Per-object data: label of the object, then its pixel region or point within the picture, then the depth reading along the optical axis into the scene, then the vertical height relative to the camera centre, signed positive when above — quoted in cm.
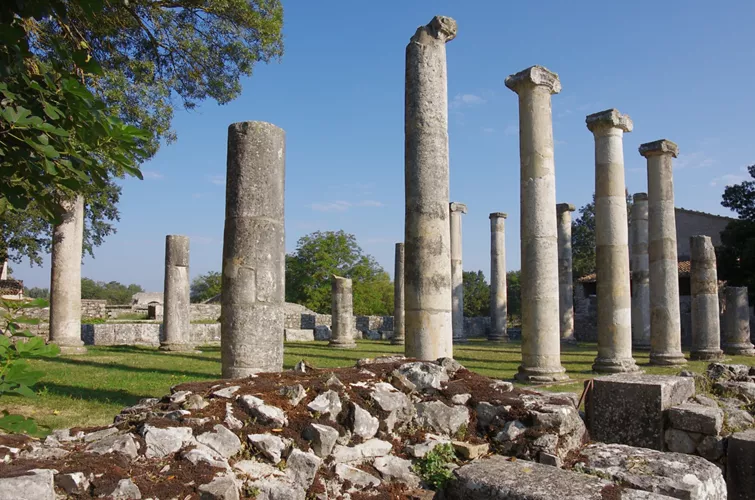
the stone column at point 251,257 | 875 +68
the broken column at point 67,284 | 1708 +55
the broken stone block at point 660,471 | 499 -146
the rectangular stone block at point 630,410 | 742 -132
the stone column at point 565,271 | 2855 +154
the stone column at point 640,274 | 2338 +117
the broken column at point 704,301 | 2058 +7
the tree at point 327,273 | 5194 +269
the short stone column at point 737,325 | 2326 -86
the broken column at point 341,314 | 2438 -45
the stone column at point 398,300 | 2630 +14
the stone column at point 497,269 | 3081 +175
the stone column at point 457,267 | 2831 +172
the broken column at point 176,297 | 2020 +21
